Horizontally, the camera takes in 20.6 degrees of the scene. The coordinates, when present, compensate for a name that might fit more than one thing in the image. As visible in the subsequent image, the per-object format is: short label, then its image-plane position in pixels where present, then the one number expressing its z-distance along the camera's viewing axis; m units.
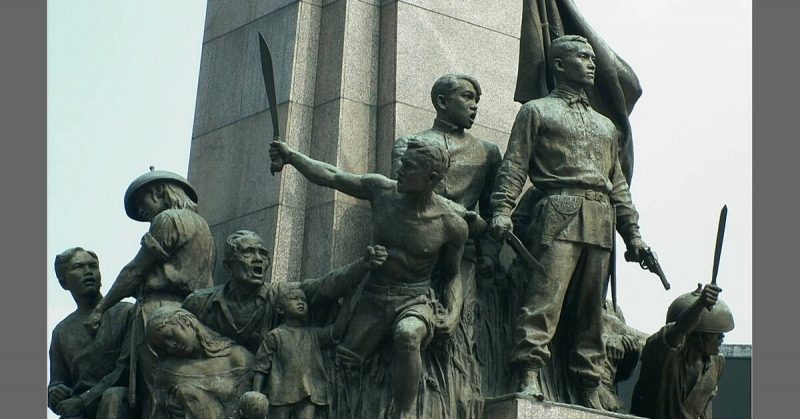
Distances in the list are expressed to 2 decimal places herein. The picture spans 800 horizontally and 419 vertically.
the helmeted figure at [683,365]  18.27
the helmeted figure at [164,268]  17.95
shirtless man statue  16.70
